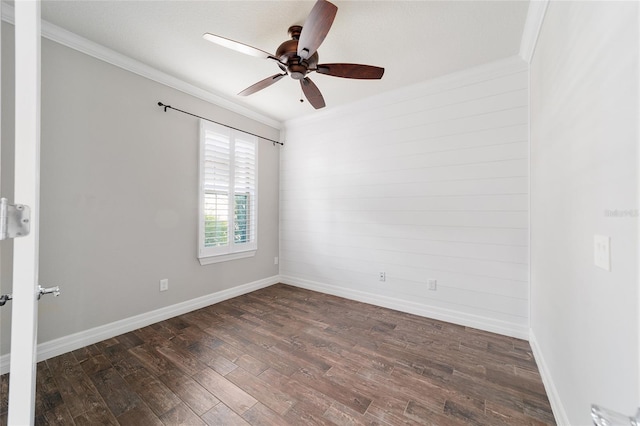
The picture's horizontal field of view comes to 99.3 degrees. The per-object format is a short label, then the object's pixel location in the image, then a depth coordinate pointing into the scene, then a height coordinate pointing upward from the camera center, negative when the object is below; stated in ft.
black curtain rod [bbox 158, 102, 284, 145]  9.68 +3.71
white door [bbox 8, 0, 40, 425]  2.13 +0.13
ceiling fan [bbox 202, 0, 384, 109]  5.79 +3.87
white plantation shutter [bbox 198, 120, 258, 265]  11.03 +0.72
